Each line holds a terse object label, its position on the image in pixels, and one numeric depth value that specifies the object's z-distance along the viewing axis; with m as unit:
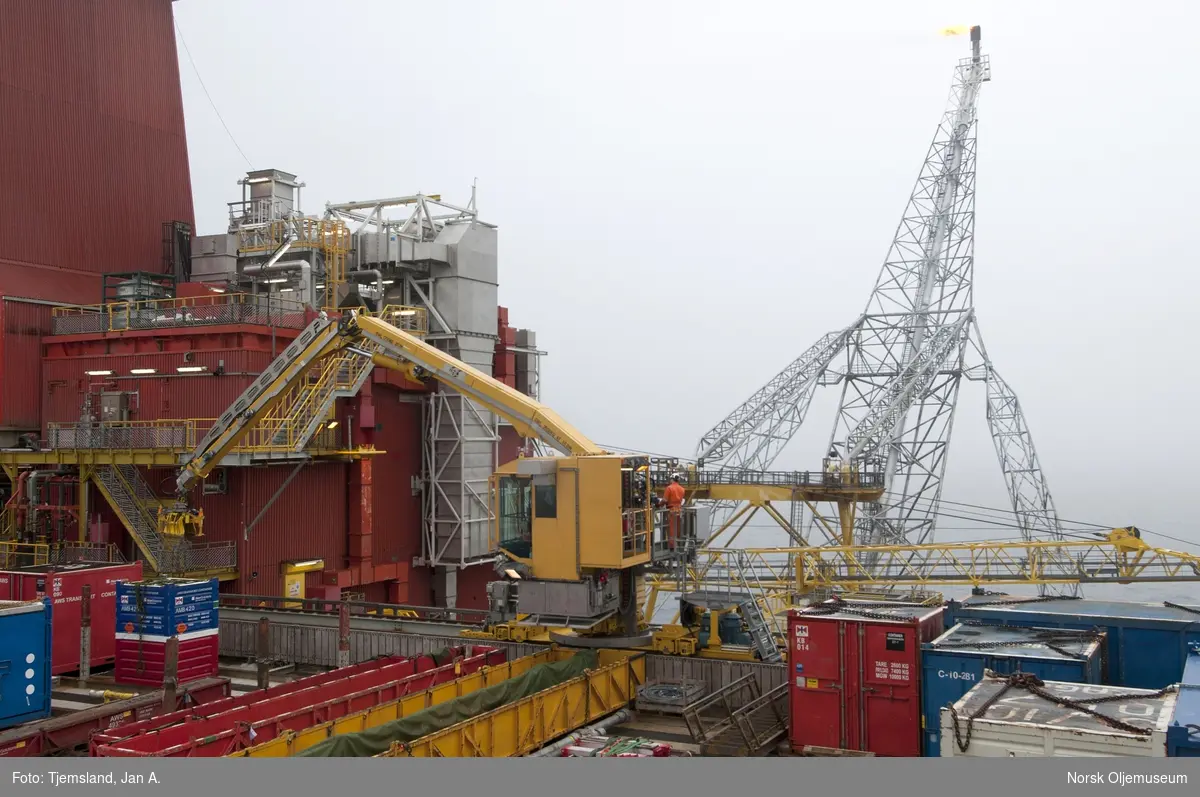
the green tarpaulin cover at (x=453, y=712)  14.38
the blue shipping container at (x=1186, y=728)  10.70
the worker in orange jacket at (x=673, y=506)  22.23
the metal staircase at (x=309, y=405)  32.16
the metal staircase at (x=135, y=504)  31.42
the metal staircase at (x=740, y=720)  16.86
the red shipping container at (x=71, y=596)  23.17
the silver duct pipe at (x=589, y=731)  16.94
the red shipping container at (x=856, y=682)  16.14
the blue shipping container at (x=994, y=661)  14.66
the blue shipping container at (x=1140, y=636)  16.62
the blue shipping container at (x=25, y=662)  16.95
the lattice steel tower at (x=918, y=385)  50.50
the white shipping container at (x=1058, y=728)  11.01
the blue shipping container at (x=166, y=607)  21.94
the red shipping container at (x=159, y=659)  22.11
